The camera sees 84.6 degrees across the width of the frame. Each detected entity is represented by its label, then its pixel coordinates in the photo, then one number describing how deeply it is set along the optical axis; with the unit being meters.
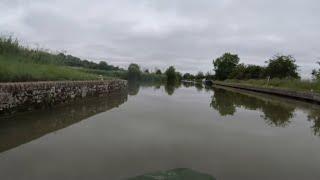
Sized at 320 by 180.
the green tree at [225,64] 42.59
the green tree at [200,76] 56.68
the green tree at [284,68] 21.09
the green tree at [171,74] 43.78
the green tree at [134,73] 29.82
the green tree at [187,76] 63.07
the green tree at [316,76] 13.90
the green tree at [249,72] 27.81
